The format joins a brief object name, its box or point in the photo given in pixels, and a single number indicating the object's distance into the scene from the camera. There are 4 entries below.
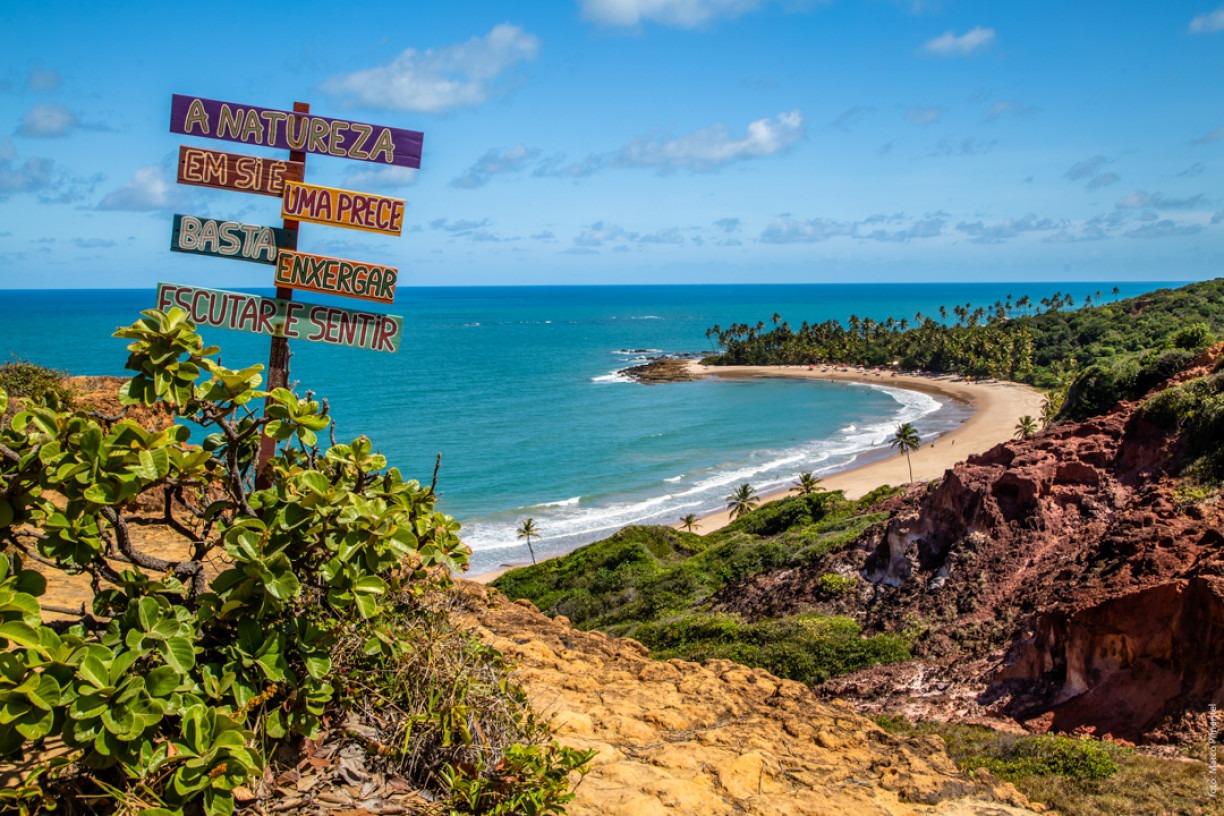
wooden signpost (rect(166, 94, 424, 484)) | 7.34
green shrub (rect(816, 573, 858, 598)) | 16.72
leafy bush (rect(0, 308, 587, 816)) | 3.74
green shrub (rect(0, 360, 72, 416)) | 19.11
